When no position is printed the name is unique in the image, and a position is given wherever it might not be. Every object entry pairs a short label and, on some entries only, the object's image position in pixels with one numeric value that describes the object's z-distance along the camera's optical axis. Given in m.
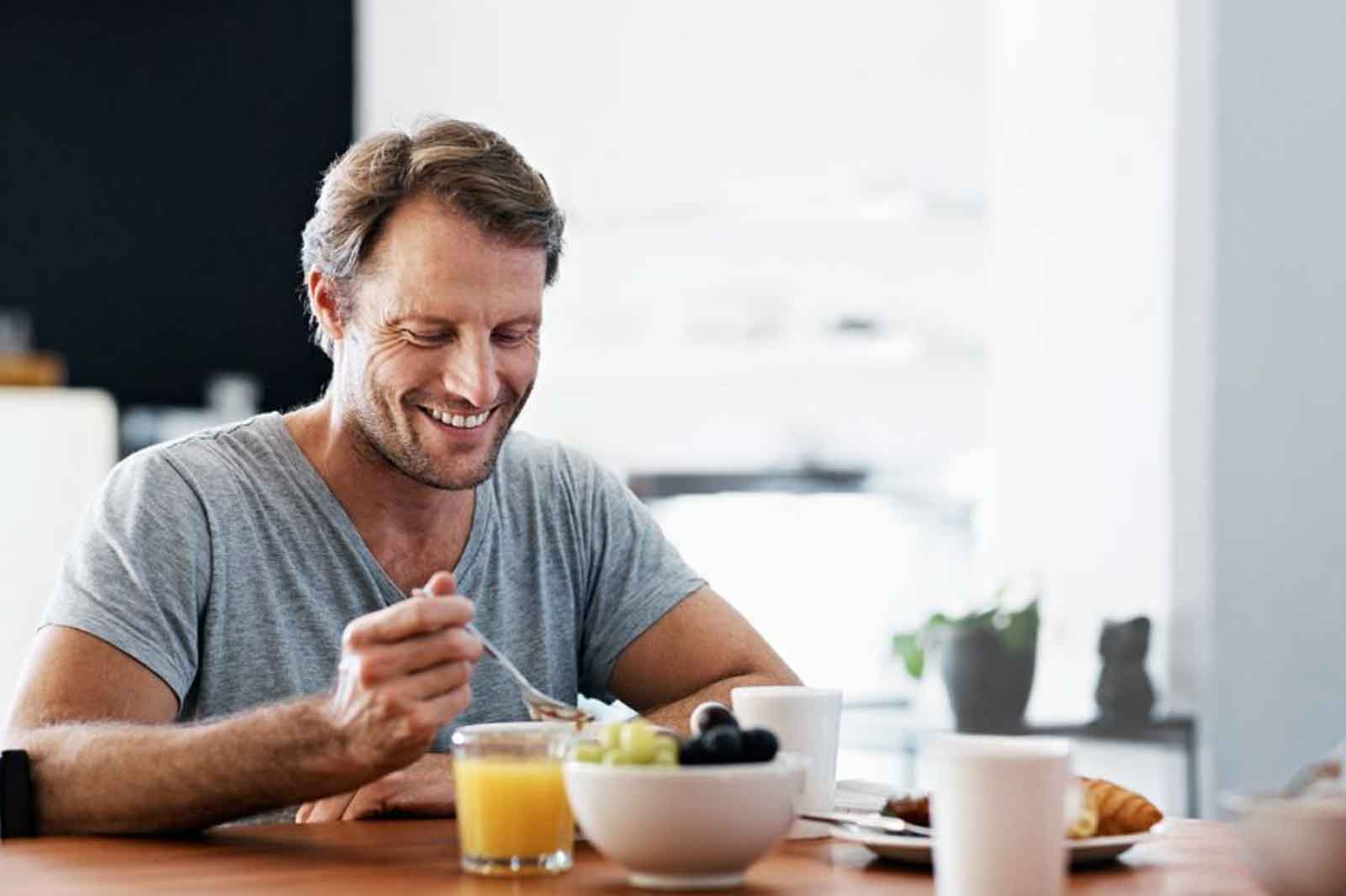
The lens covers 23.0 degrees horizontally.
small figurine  3.98
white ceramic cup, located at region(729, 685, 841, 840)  2.23
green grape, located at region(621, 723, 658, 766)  2.01
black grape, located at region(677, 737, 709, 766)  2.01
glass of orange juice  2.06
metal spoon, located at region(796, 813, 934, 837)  2.15
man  2.47
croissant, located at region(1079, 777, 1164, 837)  2.17
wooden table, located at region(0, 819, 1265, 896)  2.03
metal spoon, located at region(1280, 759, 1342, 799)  2.05
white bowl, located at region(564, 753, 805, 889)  1.98
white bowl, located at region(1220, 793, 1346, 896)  1.92
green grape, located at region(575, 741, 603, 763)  2.04
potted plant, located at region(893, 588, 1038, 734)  3.88
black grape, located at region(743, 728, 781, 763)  2.02
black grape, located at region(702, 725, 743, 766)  2.01
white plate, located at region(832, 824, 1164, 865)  2.09
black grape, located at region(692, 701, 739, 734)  2.08
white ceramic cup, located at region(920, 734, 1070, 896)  1.90
